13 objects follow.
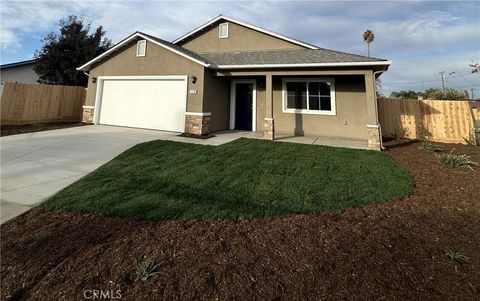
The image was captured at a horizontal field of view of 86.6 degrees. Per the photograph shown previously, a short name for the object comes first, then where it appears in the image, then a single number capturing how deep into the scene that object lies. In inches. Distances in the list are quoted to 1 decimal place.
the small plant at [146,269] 101.7
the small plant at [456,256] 110.6
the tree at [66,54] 768.3
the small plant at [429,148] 360.6
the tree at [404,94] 1390.0
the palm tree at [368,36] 1306.6
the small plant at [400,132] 483.5
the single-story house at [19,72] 836.5
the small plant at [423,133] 466.0
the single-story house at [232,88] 428.8
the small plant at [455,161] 268.8
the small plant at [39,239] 128.1
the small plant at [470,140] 420.7
